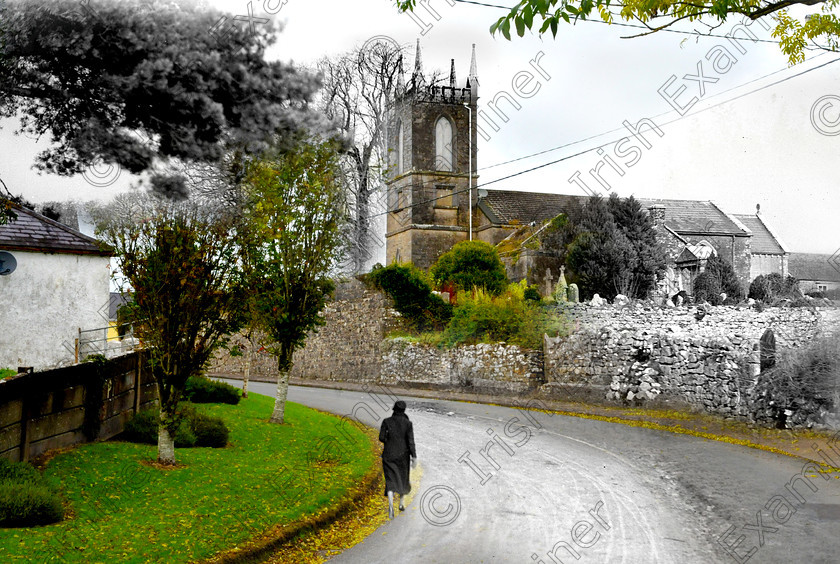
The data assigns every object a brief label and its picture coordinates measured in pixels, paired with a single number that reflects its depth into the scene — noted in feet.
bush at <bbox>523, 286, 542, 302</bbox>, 96.25
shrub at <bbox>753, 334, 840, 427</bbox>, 49.90
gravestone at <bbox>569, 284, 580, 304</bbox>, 92.78
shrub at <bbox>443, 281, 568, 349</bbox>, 81.92
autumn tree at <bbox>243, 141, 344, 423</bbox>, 53.31
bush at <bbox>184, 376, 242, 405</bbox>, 57.88
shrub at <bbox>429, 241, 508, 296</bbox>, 110.52
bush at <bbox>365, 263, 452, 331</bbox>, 99.30
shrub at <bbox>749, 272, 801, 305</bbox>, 109.92
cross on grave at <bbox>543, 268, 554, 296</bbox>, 109.19
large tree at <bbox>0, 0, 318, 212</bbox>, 24.95
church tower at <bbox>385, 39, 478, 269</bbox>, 152.05
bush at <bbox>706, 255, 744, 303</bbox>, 111.04
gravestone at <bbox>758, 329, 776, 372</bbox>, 57.26
